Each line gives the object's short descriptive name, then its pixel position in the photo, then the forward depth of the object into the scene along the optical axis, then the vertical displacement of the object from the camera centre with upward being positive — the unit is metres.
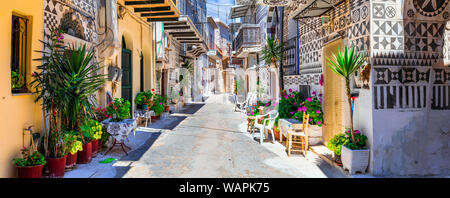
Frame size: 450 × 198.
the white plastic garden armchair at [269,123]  7.95 -0.74
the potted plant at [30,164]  4.09 -0.92
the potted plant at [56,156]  4.49 -0.89
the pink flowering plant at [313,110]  7.32 -0.34
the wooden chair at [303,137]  6.45 -0.90
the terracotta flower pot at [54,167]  4.48 -1.04
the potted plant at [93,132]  5.37 -0.64
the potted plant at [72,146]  4.81 -0.79
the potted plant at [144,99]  10.81 -0.05
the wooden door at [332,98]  6.66 -0.04
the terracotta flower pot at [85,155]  5.46 -1.05
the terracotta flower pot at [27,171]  4.09 -1.01
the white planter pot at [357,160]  4.88 -1.07
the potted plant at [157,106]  11.57 -0.32
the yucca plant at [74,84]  4.72 +0.25
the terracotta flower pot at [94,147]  6.00 -1.01
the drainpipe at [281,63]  11.10 +1.28
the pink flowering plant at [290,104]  8.37 -0.21
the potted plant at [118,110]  6.67 -0.27
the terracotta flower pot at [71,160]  5.01 -1.06
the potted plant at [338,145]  5.37 -0.91
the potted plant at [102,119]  6.53 -0.47
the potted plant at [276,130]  8.57 -0.96
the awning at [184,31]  13.20 +3.41
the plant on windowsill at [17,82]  4.34 +0.26
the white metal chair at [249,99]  15.75 -0.11
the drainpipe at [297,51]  9.13 +1.42
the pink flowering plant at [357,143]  5.01 -0.81
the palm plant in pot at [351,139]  4.89 -0.75
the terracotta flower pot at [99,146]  6.50 -1.05
